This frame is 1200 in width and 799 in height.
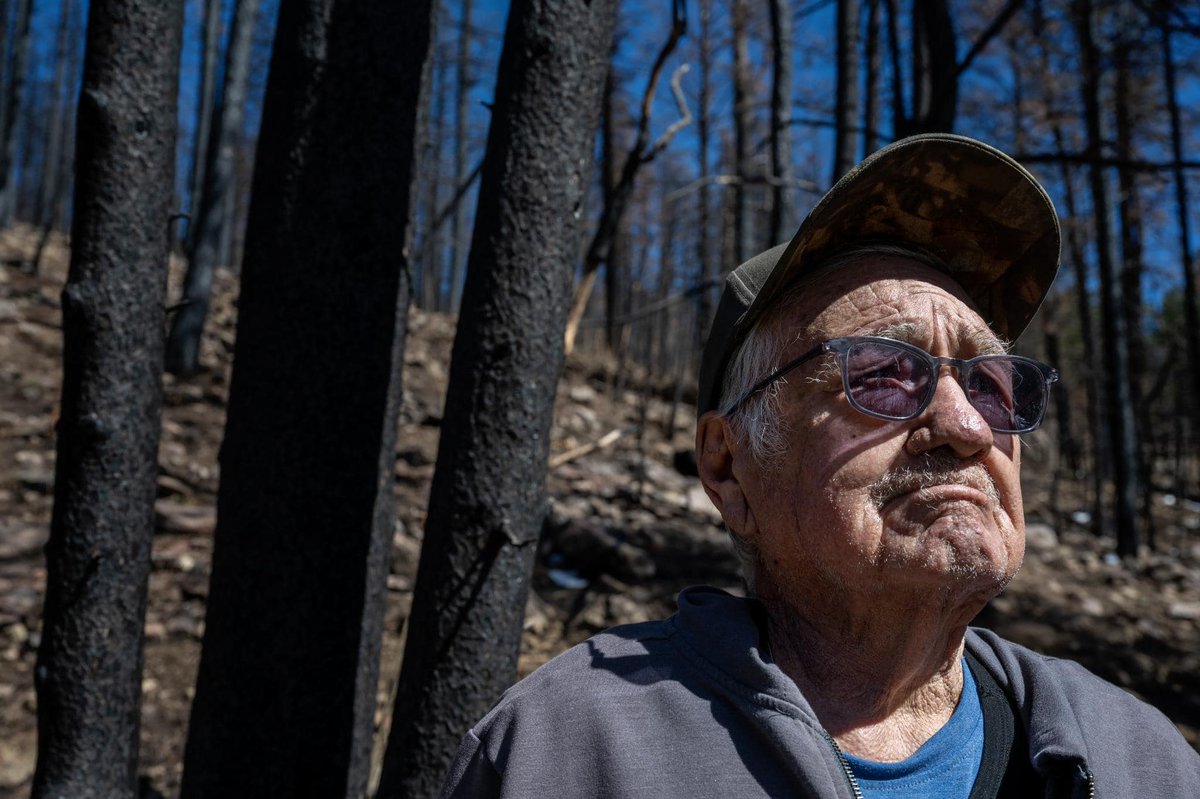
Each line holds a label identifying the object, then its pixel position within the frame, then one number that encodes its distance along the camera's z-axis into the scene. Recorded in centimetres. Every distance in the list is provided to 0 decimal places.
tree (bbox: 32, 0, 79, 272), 2556
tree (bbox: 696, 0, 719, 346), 1543
